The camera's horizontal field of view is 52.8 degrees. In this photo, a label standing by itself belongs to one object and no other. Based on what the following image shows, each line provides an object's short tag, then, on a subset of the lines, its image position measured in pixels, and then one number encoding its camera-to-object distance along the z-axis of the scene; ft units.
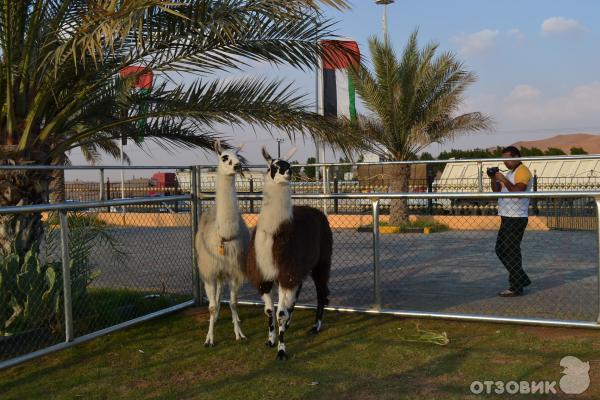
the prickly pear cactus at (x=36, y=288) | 19.04
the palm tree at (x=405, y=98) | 56.18
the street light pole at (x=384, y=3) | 66.04
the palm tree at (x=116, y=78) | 19.88
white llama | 19.47
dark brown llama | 18.45
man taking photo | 24.86
